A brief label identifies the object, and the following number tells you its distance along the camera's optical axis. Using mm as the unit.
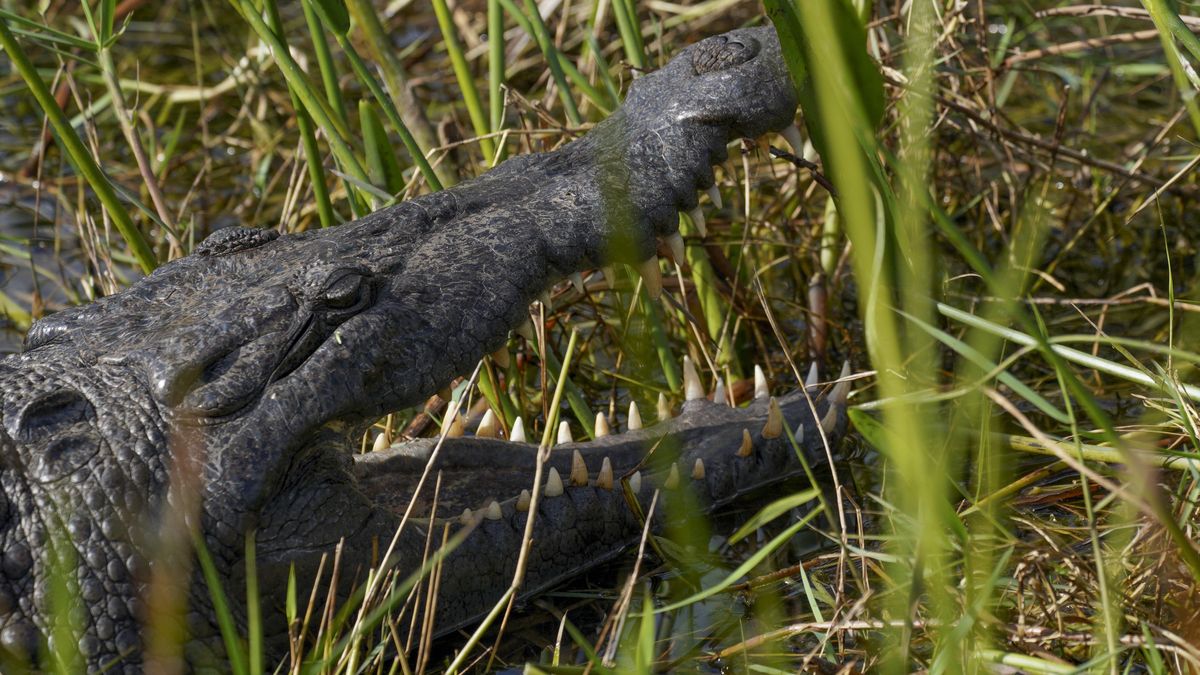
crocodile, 4914
